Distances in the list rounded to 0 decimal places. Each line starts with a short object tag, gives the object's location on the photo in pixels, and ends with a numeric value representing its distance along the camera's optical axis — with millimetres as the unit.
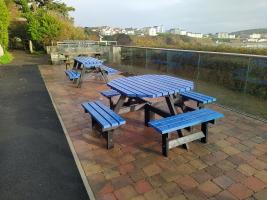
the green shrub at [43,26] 19984
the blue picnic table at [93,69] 7126
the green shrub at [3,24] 16477
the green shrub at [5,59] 15020
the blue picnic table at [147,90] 3328
